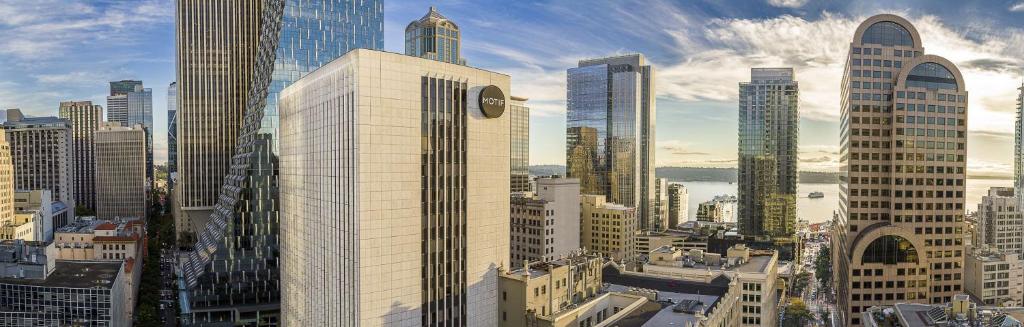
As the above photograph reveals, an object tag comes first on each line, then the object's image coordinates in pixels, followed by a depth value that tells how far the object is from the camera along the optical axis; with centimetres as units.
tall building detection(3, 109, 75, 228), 18300
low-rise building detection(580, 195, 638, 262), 13575
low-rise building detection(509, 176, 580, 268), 11119
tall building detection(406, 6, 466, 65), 17350
